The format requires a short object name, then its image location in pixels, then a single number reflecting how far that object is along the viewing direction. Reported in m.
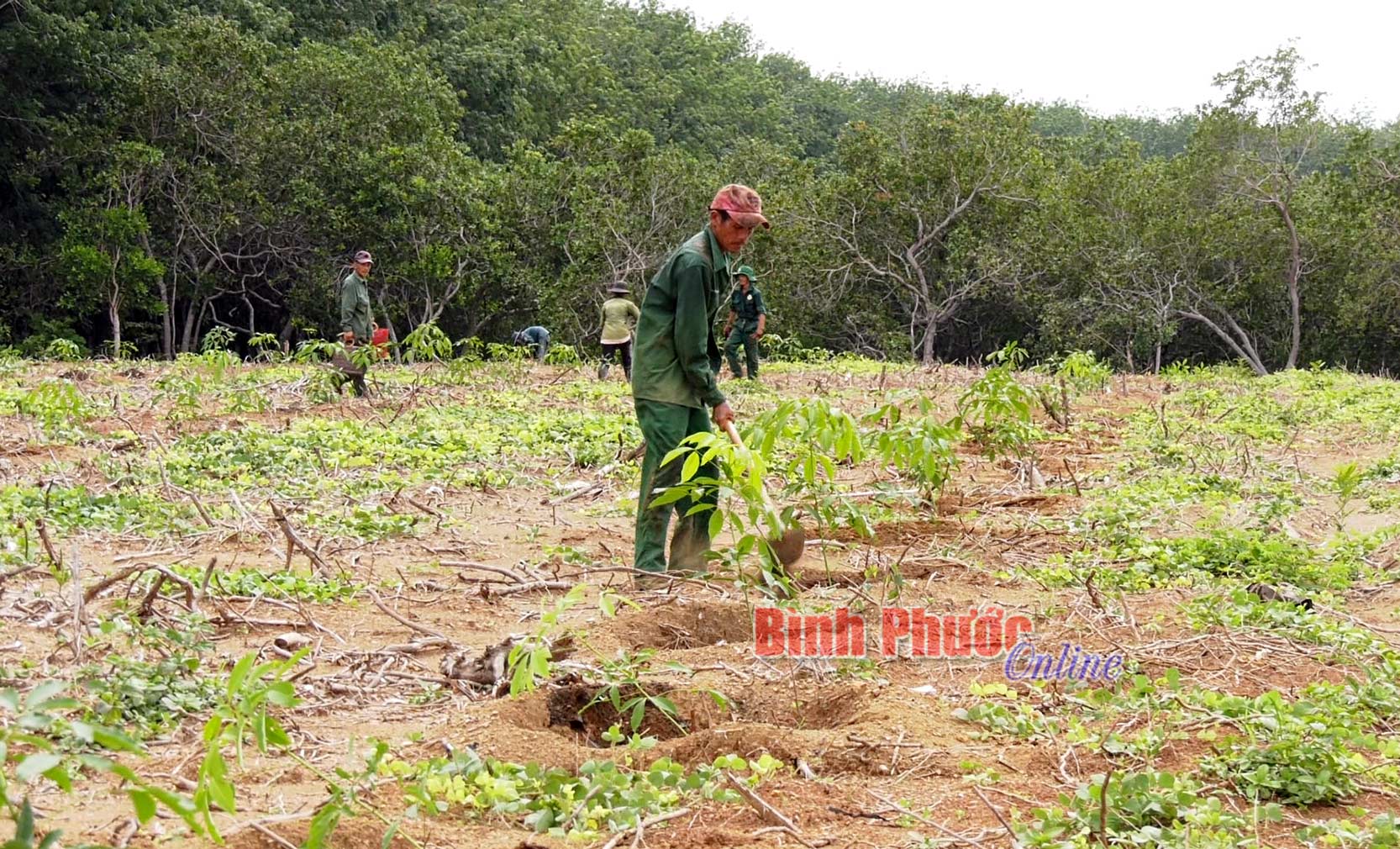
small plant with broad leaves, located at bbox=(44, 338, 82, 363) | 16.64
